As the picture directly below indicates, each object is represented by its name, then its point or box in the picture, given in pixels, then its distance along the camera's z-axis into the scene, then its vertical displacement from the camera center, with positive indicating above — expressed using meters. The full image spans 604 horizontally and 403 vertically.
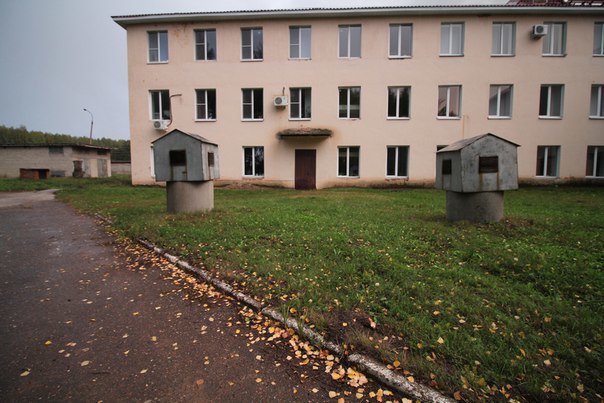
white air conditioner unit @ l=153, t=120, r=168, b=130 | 19.17 +3.50
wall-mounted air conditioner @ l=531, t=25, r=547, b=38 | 17.28 +8.23
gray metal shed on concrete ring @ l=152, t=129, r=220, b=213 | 8.55 +0.37
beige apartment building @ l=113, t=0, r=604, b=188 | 18.00 +5.54
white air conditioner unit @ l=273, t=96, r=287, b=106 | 18.48 +4.69
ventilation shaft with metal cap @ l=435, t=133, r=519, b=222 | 7.16 +0.11
